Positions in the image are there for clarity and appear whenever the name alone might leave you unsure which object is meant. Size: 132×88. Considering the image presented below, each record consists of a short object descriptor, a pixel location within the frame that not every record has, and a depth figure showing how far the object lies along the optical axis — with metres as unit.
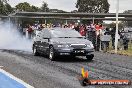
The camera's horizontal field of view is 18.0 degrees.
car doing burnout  18.62
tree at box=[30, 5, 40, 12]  129.68
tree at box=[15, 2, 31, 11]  132.65
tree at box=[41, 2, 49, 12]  167.89
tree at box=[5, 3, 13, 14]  86.62
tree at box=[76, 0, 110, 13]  127.94
